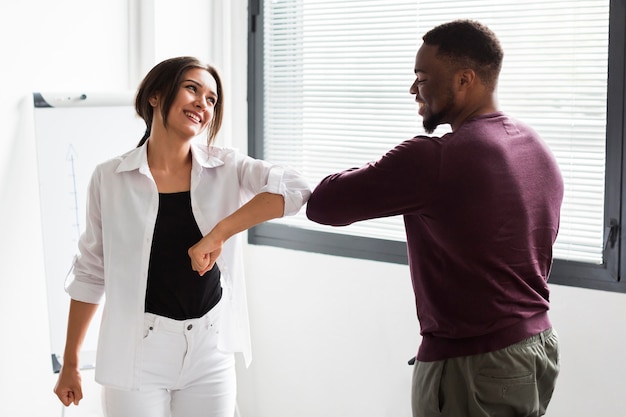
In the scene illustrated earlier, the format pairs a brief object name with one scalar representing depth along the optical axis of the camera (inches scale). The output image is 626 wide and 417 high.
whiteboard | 110.9
